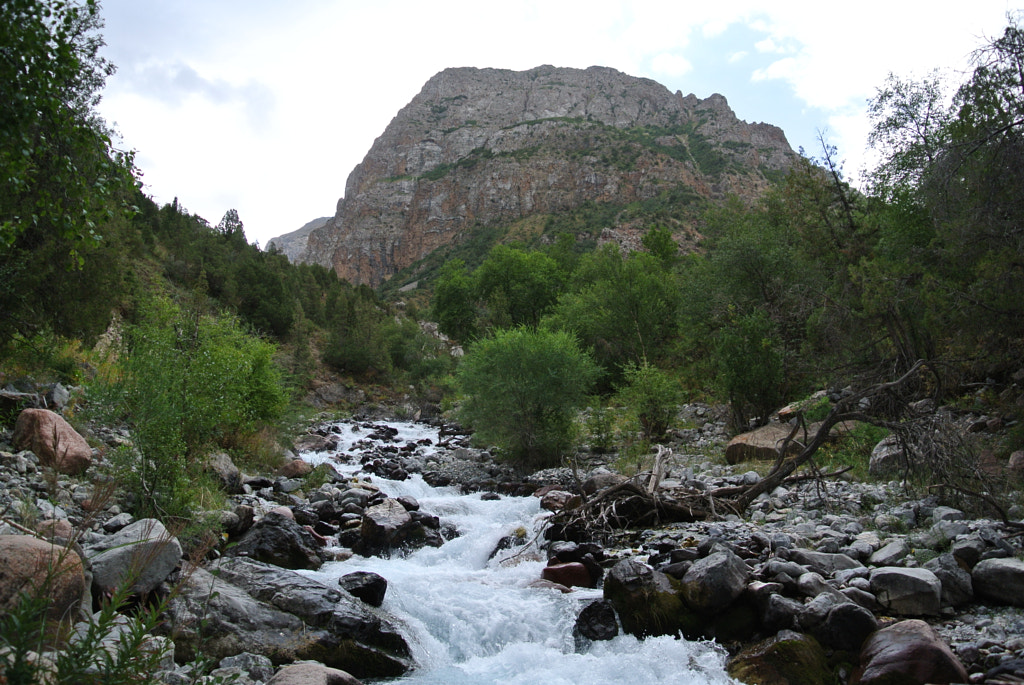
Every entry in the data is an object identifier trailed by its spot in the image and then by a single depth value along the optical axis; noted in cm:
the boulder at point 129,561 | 544
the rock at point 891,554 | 655
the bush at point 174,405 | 805
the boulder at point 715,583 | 607
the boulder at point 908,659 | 455
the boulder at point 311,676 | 457
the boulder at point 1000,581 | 545
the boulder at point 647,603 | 619
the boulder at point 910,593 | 557
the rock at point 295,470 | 1445
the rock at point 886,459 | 1001
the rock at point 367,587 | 701
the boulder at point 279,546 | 816
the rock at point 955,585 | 568
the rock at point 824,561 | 656
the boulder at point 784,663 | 505
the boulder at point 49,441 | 861
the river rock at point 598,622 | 627
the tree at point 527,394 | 1659
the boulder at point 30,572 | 414
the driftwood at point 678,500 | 952
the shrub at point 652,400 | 1741
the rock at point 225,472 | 1127
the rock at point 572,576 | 766
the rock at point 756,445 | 1336
